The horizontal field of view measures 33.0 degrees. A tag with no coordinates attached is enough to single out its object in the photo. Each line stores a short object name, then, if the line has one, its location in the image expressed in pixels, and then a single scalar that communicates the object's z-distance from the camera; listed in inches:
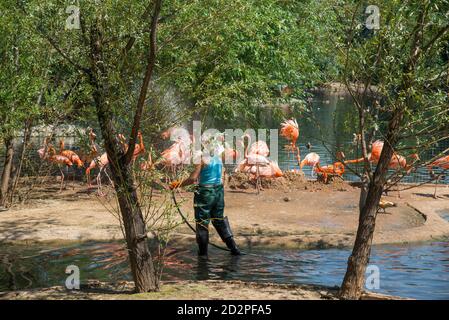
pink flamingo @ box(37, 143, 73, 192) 646.4
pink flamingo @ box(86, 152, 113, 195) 588.1
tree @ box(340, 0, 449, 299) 279.3
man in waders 400.2
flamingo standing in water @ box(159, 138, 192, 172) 548.2
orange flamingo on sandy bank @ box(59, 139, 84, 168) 673.0
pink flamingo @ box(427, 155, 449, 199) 601.3
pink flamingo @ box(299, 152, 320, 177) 710.0
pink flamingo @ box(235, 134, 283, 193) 633.0
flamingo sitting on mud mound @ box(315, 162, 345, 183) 675.4
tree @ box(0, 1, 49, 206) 464.8
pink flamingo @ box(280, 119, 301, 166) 761.6
